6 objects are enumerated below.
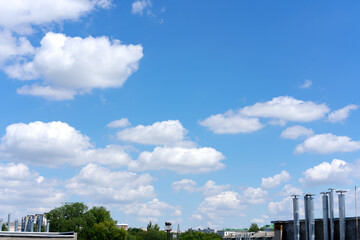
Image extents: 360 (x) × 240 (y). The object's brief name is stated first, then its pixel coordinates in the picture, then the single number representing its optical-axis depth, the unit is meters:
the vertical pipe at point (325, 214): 28.19
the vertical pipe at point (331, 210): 27.87
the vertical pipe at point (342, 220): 26.80
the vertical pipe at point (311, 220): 28.62
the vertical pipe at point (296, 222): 29.66
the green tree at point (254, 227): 179.62
